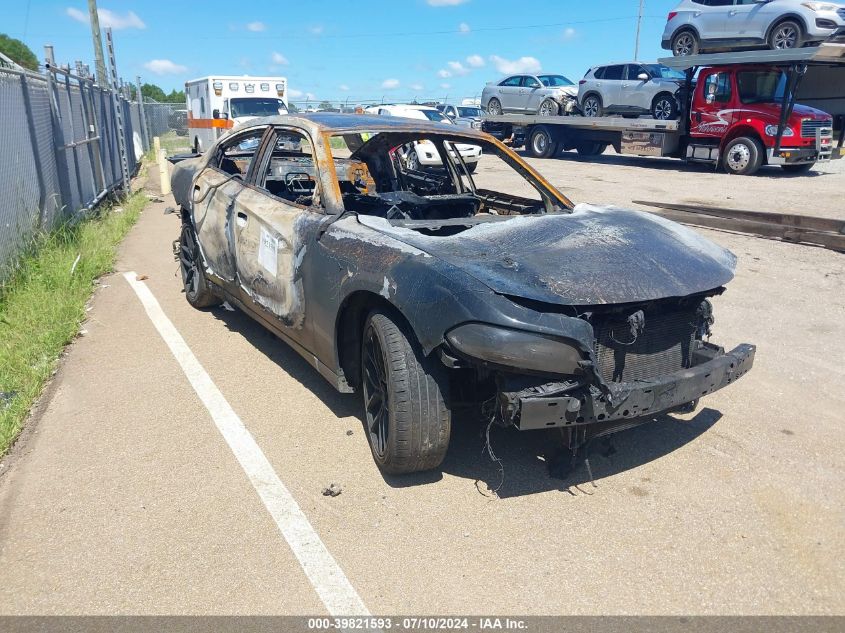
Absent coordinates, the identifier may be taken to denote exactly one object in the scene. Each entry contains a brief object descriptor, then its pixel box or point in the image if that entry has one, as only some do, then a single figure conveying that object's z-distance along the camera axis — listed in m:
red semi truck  15.51
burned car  2.84
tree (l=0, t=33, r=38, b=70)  66.06
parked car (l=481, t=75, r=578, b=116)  22.05
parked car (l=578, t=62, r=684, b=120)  18.81
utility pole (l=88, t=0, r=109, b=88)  20.34
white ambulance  20.08
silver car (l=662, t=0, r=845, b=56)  14.84
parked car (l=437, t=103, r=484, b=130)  26.83
